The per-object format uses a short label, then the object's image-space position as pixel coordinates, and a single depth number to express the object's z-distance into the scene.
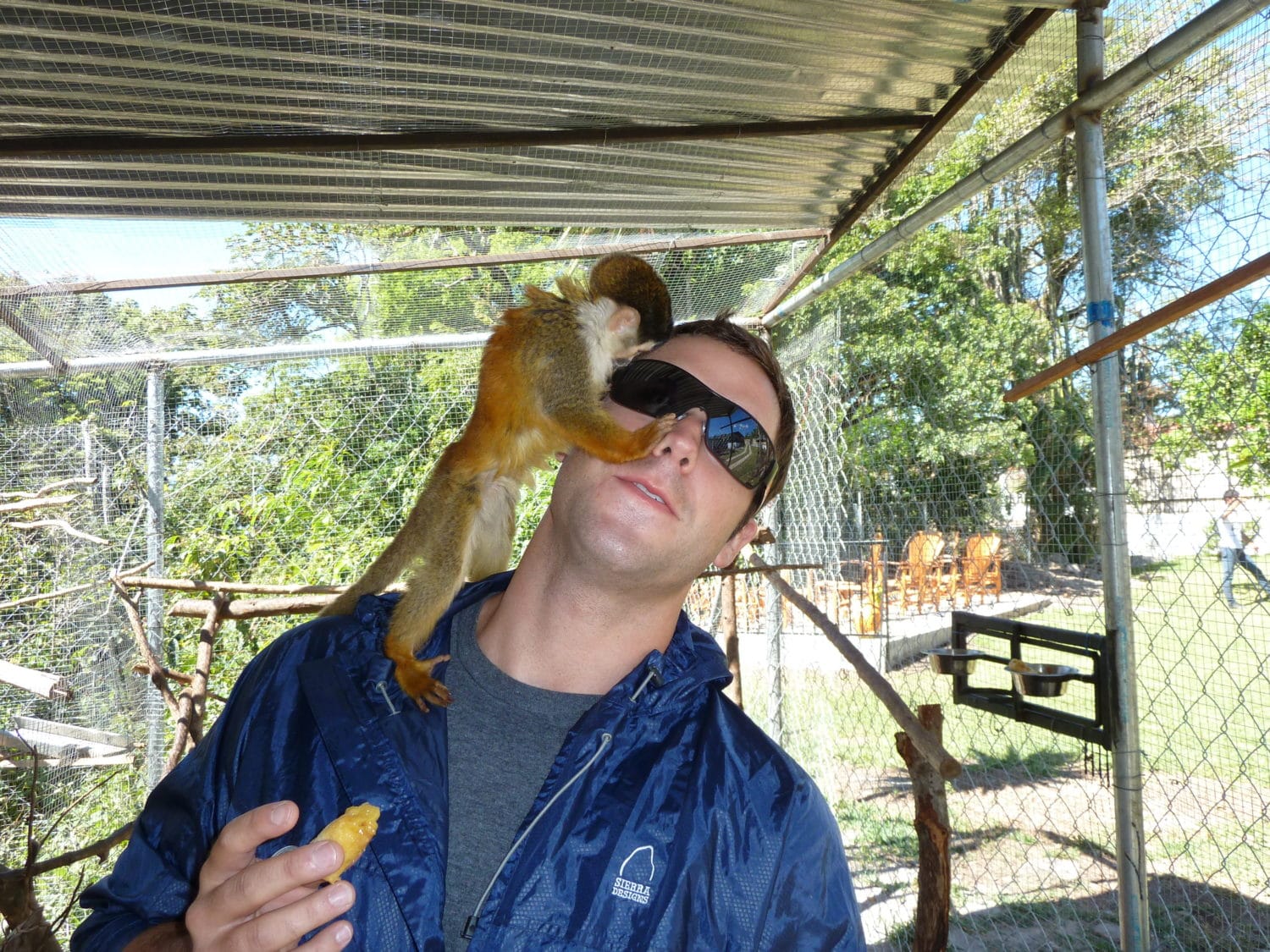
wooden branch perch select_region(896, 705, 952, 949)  1.90
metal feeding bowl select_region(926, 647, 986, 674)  2.28
